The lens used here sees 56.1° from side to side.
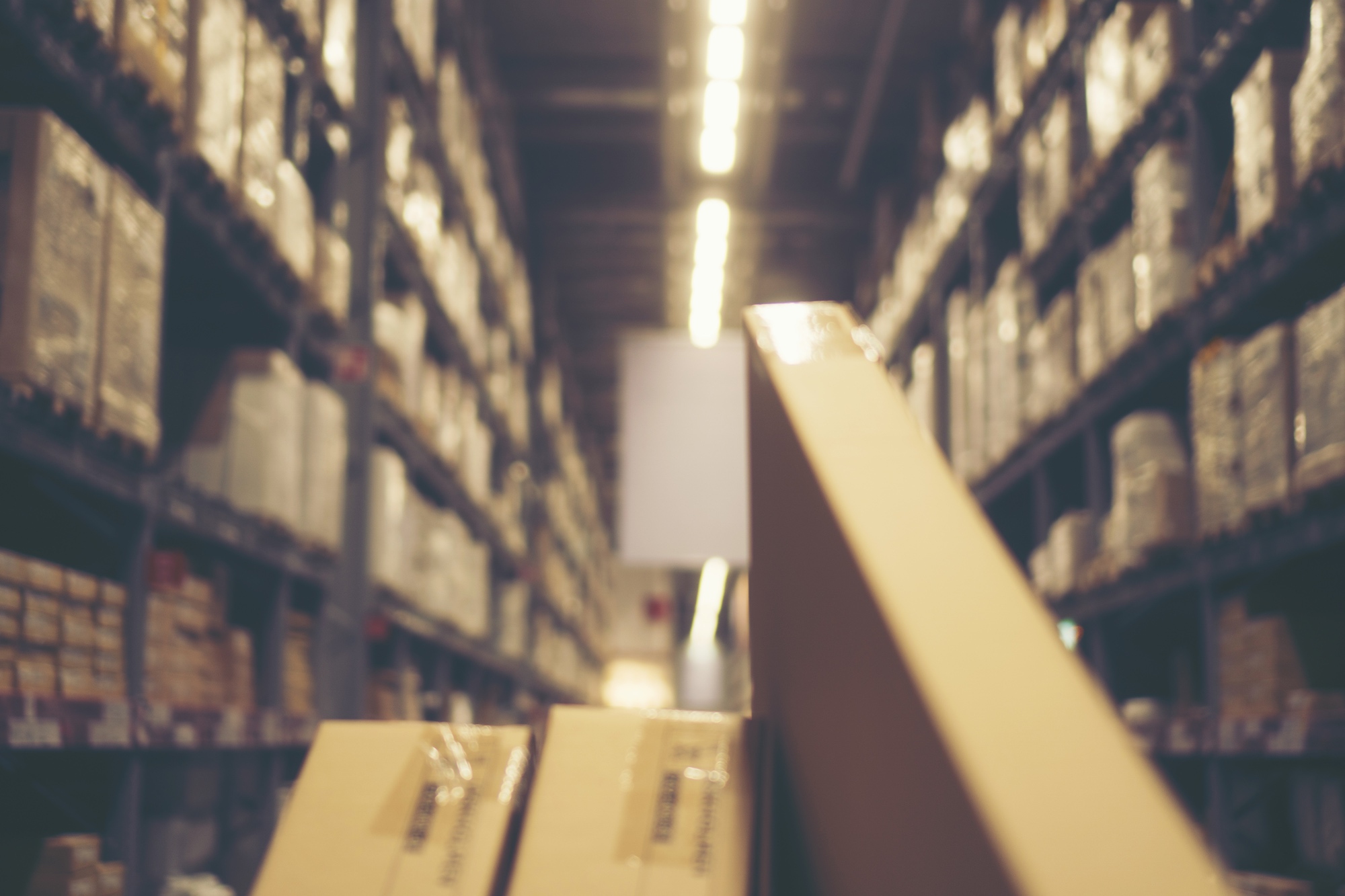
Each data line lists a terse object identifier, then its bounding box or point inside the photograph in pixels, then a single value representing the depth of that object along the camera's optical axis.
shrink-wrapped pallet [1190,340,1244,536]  3.60
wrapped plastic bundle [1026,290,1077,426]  5.23
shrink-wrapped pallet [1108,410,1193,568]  4.06
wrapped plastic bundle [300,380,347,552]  4.32
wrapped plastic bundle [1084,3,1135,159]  4.63
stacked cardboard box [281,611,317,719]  4.41
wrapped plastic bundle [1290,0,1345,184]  3.02
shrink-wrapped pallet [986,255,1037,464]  5.91
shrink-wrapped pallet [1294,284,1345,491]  2.97
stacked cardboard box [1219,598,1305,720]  3.31
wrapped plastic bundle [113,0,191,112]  2.83
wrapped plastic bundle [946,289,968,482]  7.06
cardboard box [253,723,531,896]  1.46
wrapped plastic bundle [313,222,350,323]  4.53
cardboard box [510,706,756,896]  1.40
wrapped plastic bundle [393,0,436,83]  5.70
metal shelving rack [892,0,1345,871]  3.23
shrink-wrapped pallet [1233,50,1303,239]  3.35
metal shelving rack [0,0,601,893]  2.59
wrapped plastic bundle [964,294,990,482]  6.62
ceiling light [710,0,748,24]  6.77
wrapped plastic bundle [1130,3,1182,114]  4.21
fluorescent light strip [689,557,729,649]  19.30
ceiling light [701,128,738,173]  8.34
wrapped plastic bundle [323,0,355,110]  4.66
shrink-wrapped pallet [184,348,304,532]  3.81
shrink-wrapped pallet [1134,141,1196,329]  4.11
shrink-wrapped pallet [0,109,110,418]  2.37
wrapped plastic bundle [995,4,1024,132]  6.17
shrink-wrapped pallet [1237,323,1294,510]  3.30
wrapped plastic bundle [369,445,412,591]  5.04
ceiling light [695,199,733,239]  9.36
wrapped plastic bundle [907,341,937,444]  7.86
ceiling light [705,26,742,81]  6.98
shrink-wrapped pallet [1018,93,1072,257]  5.37
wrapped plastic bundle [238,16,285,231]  3.67
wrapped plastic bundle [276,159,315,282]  3.96
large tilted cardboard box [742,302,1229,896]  0.90
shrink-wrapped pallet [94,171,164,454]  2.75
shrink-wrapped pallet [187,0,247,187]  3.29
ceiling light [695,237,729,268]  9.84
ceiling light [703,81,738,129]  7.61
